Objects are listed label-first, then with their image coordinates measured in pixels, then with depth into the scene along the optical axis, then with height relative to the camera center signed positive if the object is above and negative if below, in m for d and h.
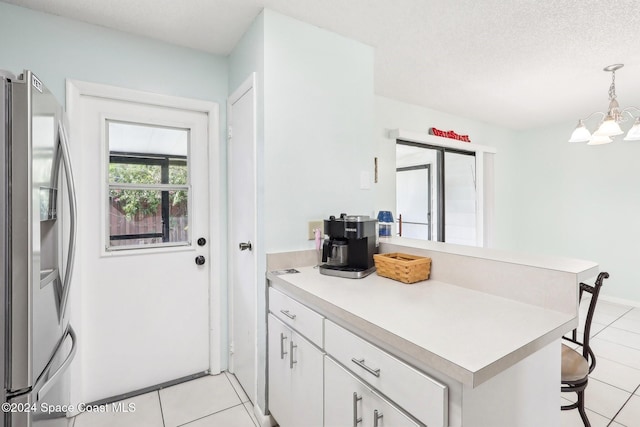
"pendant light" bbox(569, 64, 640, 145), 2.28 +0.63
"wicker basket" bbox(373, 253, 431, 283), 1.55 -0.28
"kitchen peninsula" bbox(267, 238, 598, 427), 0.87 -0.40
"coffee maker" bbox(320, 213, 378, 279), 1.71 -0.19
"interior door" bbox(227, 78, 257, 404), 1.93 -0.16
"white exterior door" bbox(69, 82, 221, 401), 1.96 -0.17
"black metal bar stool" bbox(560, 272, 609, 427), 1.56 -0.80
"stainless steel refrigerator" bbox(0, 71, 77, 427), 1.01 -0.11
